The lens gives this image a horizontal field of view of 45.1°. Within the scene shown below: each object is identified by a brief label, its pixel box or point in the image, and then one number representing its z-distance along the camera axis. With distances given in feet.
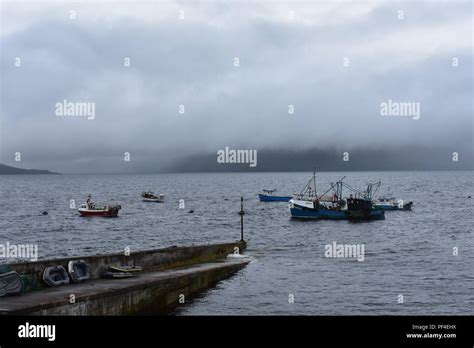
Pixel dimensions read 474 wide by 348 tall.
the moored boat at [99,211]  336.25
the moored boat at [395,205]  404.14
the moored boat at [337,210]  310.04
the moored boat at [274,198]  519.60
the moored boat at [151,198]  505.66
